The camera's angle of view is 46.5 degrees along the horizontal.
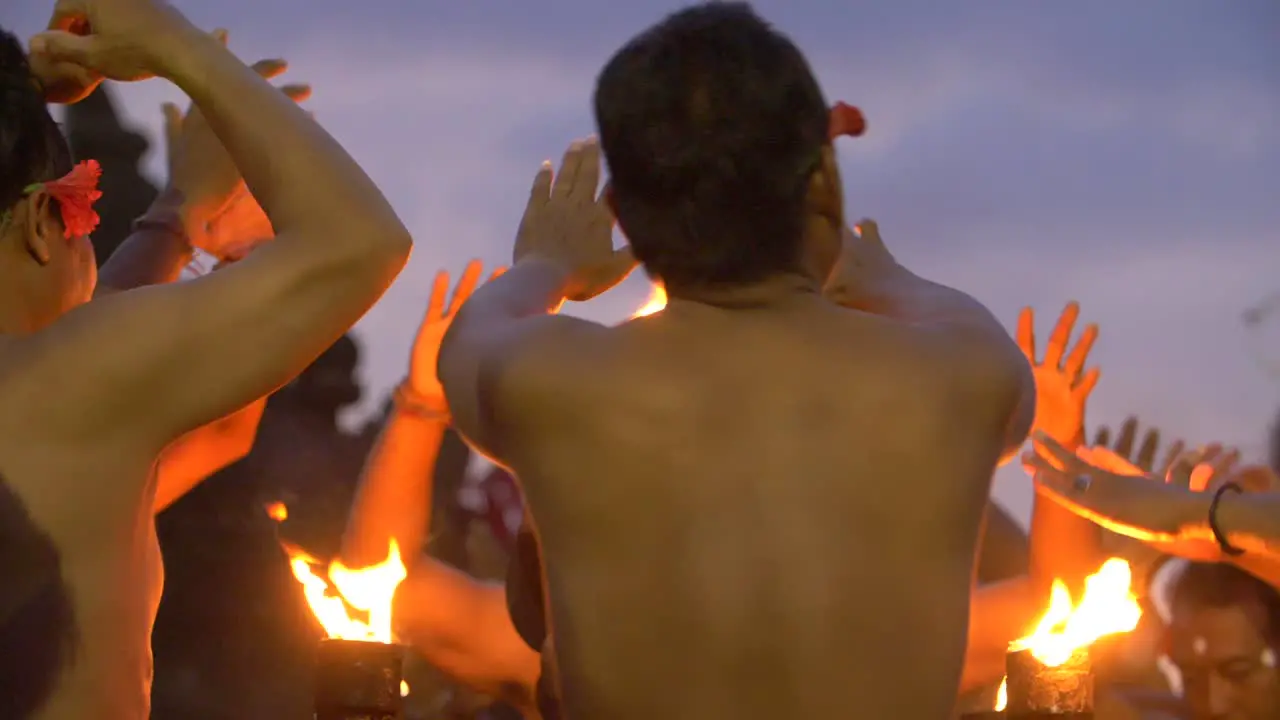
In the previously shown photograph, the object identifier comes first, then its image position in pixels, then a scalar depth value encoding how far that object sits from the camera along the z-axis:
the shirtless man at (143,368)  2.15
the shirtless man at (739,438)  1.97
